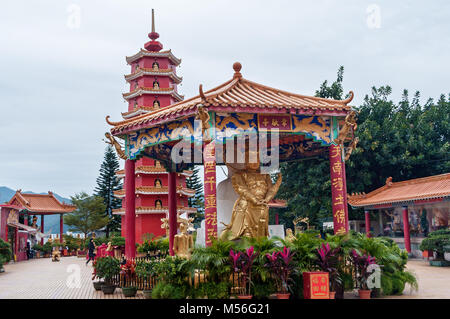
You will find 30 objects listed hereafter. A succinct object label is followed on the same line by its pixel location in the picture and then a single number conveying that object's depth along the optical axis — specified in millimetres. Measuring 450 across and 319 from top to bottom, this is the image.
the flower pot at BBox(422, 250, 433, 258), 20461
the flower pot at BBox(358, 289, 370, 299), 9398
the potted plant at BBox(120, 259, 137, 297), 11258
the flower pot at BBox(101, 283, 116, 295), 11336
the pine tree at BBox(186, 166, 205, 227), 49831
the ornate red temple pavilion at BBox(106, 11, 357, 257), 10617
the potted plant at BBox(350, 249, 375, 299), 9414
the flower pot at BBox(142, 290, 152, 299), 10120
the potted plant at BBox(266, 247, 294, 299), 8922
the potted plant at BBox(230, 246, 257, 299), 8891
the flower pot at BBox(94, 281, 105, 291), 12125
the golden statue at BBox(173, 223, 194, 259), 11219
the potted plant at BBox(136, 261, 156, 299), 10214
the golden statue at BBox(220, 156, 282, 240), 11609
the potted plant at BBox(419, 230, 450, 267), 18406
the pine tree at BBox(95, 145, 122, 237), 48938
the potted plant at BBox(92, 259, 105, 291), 12127
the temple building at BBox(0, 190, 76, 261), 29541
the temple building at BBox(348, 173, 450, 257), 22016
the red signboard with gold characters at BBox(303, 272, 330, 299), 8867
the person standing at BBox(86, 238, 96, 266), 25078
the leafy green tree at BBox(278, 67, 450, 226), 27484
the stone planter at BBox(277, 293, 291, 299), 8898
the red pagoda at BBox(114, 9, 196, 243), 35125
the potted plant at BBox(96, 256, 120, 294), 11383
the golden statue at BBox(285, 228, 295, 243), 11557
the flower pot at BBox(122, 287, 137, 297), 10664
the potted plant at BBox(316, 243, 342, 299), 9180
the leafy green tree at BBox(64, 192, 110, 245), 43312
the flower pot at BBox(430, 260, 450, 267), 18344
